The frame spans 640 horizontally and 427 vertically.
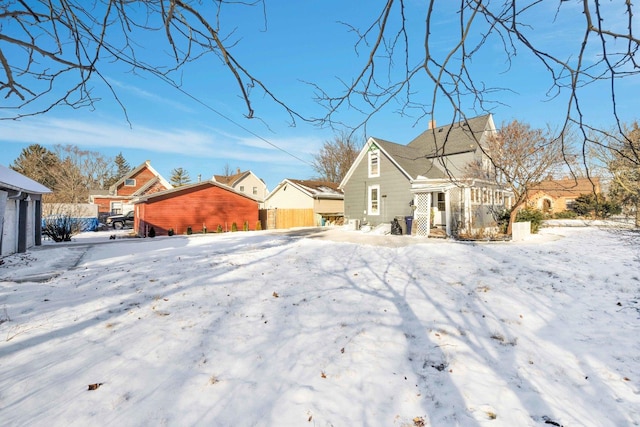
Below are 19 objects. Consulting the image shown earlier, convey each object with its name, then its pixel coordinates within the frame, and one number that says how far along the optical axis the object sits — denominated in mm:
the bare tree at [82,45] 1725
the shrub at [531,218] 16013
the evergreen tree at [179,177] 53962
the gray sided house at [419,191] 15430
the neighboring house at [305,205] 24891
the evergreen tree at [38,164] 32531
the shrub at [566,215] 31438
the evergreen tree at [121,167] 55062
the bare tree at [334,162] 35438
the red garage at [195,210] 19484
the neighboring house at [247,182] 40375
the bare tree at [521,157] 13727
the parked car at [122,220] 27066
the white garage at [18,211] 8856
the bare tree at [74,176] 33125
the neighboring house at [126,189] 34125
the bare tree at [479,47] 1413
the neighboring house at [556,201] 36806
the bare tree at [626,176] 13750
